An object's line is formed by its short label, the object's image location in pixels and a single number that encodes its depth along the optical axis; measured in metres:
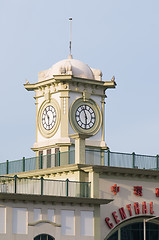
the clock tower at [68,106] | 75.75
